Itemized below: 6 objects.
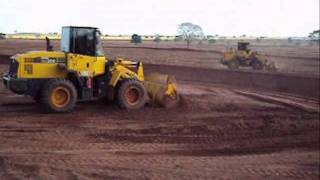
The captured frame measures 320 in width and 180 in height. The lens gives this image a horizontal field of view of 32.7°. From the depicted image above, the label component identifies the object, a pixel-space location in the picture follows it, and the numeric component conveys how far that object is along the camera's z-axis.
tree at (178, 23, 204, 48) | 84.25
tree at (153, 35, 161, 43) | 88.84
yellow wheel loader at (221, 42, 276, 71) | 34.81
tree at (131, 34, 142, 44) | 68.31
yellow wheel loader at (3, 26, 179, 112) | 14.74
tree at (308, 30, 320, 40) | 68.28
